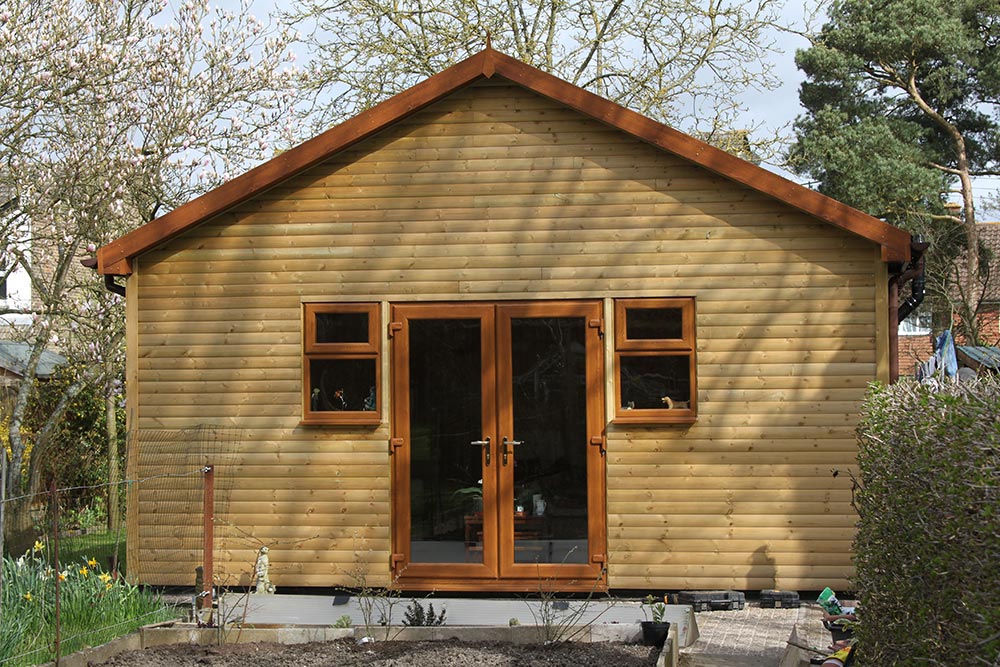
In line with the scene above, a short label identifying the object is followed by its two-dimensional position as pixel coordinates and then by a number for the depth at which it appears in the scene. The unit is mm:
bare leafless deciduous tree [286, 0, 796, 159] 21094
